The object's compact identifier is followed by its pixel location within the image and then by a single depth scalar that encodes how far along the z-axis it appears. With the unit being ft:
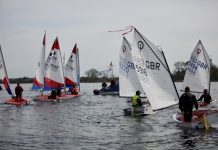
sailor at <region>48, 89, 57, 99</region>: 134.51
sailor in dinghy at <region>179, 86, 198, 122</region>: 66.39
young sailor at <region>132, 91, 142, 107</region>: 88.00
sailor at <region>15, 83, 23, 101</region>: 120.65
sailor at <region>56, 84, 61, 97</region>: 143.17
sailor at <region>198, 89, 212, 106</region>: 95.09
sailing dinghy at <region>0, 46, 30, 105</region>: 126.04
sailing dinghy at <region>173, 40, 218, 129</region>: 114.15
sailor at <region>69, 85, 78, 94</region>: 158.40
